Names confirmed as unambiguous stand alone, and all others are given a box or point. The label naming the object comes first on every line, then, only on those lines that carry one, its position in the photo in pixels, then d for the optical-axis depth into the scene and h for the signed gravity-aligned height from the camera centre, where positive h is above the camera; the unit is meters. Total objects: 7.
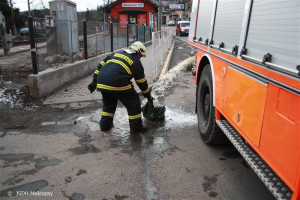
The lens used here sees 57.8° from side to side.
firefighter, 4.09 -0.94
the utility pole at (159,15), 28.16 +0.56
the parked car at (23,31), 30.33 -1.65
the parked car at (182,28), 31.00 -0.65
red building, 30.47 +0.97
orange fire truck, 1.75 -0.48
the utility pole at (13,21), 28.41 -0.60
